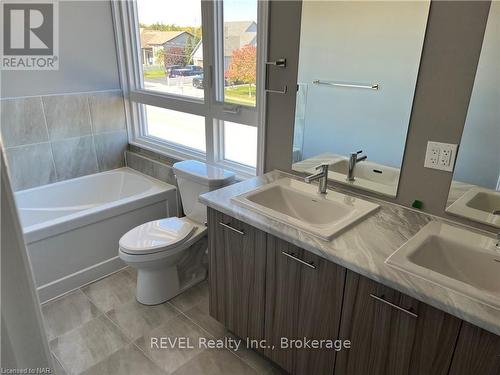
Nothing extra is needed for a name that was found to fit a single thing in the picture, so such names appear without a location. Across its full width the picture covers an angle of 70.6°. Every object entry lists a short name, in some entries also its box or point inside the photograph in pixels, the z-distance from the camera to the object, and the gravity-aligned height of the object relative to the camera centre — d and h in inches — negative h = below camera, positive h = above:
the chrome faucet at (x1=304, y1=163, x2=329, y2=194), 66.1 -19.5
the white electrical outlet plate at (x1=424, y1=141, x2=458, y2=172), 56.4 -13.0
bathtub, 89.4 -43.2
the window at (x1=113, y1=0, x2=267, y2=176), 87.0 -2.8
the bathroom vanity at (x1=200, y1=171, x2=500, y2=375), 42.1 -31.5
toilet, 82.7 -40.1
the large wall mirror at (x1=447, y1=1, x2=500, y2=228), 49.9 -10.9
